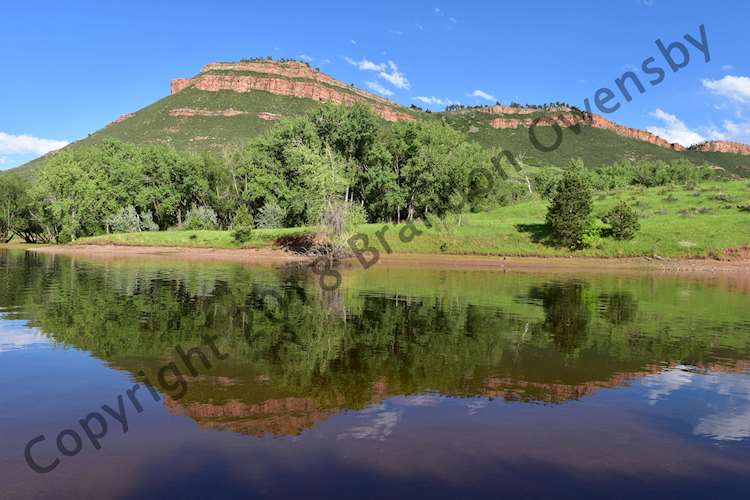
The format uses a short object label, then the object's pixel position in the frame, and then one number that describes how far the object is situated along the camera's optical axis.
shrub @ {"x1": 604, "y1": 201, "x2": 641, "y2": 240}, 54.62
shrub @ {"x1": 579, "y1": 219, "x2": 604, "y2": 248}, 54.38
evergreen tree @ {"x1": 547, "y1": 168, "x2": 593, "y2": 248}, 54.38
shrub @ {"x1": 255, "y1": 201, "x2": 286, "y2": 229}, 72.50
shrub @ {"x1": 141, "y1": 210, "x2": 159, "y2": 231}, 79.81
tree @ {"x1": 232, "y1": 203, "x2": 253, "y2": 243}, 64.34
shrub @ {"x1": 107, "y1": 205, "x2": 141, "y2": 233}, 78.03
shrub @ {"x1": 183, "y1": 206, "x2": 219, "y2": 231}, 77.50
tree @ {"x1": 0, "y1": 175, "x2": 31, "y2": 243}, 89.12
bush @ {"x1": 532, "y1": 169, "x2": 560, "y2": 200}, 98.60
